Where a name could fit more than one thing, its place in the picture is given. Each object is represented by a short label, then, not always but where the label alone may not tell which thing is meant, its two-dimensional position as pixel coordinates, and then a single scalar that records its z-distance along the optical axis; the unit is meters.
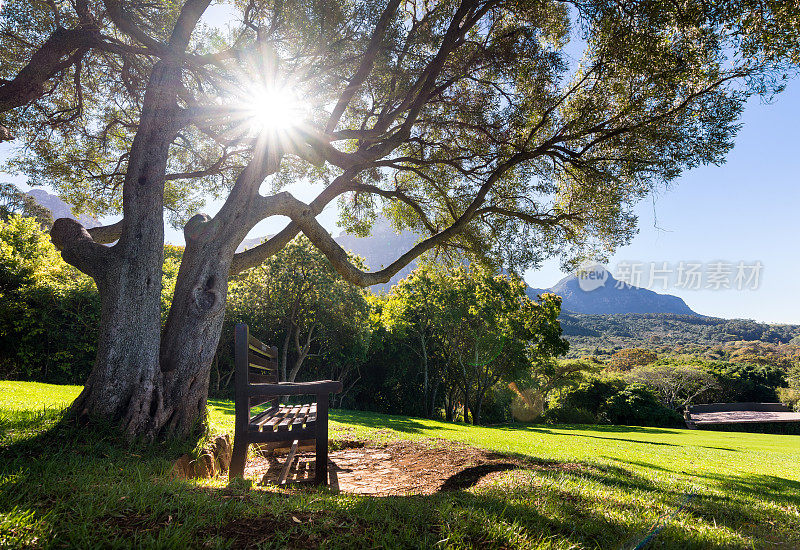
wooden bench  3.91
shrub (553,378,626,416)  38.81
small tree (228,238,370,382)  19.05
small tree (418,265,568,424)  24.17
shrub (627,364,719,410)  41.78
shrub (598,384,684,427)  34.28
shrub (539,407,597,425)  36.09
